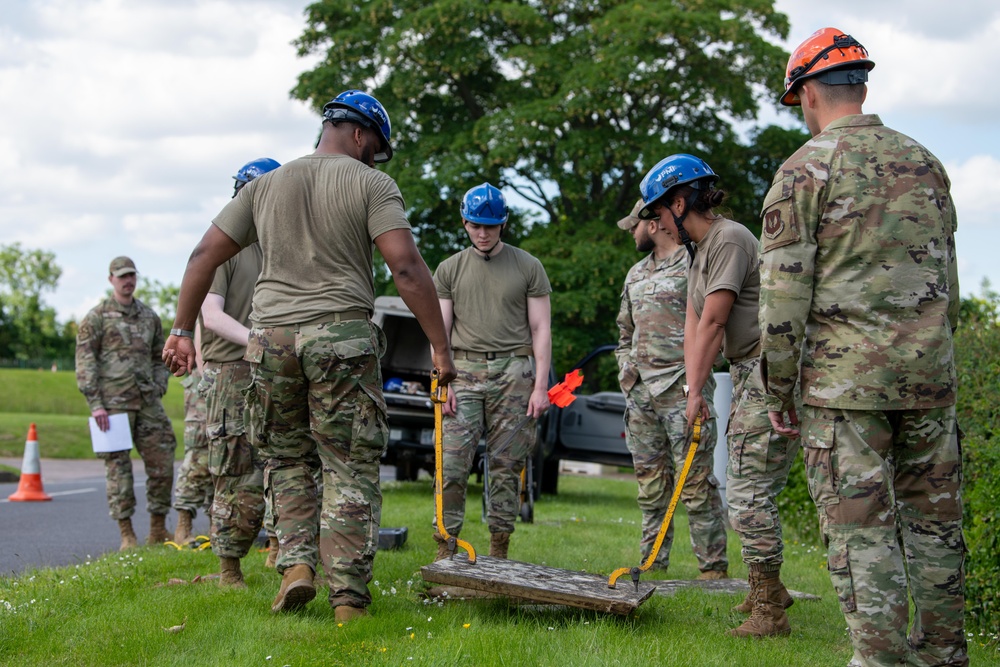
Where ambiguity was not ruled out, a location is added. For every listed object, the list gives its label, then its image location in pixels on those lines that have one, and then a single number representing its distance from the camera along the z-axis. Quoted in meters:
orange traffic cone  13.09
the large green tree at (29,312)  81.06
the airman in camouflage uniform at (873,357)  3.53
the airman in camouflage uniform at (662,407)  6.71
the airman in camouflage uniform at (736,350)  5.00
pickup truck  12.77
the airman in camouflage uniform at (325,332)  4.81
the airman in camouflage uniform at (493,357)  6.77
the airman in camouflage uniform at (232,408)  5.72
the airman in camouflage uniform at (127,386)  8.57
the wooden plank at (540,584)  4.64
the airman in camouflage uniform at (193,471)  7.93
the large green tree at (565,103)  23.88
